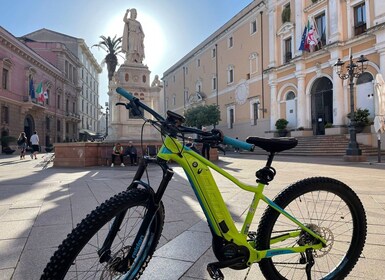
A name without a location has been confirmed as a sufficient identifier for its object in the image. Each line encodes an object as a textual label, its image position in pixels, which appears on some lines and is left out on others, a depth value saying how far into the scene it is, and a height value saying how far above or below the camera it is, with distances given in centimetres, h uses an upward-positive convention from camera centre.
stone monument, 1482 +331
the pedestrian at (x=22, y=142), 1715 +30
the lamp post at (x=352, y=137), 1303 +21
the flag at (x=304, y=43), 2273 +790
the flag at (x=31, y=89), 3176 +642
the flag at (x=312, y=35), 2214 +832
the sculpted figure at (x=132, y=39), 1573 +588
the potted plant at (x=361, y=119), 1797 +142
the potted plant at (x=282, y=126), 2458 +145
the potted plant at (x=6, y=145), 2533 +20
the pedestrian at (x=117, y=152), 1207 -27
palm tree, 2944 +1038
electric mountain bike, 161 -52
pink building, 2800 +658
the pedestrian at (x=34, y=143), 1736 +23
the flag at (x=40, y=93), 3247 +616
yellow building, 1973 +696
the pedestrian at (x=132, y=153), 1247 -35
